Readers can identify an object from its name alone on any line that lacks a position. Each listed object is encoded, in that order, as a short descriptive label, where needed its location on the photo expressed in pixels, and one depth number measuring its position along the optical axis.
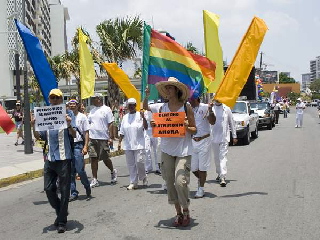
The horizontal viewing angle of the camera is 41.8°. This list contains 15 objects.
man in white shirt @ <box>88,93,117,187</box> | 8.46
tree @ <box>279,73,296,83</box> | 174.57
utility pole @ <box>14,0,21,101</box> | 16.18
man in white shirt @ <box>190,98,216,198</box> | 7.21
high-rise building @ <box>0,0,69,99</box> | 74.31
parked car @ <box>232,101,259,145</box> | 16.19
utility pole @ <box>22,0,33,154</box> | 14.38
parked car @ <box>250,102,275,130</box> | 24.09
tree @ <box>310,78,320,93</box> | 161.43
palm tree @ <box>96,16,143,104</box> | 20.97
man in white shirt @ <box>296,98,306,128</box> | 24.18
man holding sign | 5.69
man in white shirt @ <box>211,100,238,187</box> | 8.26
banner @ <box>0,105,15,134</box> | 7.21
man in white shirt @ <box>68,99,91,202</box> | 7.30
